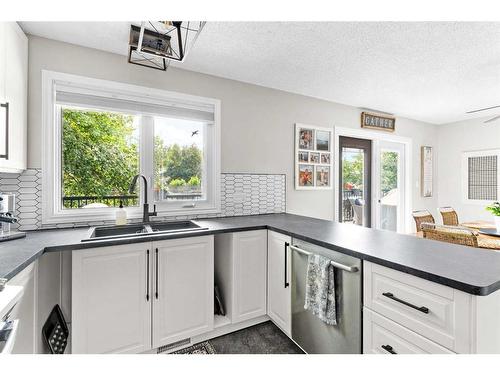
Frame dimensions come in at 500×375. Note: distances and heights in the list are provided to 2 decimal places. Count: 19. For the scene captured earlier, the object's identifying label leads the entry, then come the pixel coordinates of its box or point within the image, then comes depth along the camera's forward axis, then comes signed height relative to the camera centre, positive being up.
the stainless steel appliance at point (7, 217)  1.48 -0.18
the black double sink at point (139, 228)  1.86 -0.34
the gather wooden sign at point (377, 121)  3.62 +1.00
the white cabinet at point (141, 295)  1.48 -0.70
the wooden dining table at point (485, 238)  2.13 -0.48
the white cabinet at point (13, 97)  1.43 +0.57
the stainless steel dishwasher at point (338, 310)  1.31 -0.71
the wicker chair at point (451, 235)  1.99 -0.39
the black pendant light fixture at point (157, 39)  1.52 +0.92
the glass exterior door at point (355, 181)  3.58 +0.10
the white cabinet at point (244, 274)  1.95 -0.69
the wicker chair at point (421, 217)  3.04 -0.36
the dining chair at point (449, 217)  3.42 -0.39
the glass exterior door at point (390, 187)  3.94 +0.02
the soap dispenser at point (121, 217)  2.05 -0.25
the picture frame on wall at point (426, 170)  4.38 +0.32
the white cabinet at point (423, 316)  0.90 -0.52
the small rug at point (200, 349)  1.78 -1.17
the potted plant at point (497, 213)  2.52 -0.25
